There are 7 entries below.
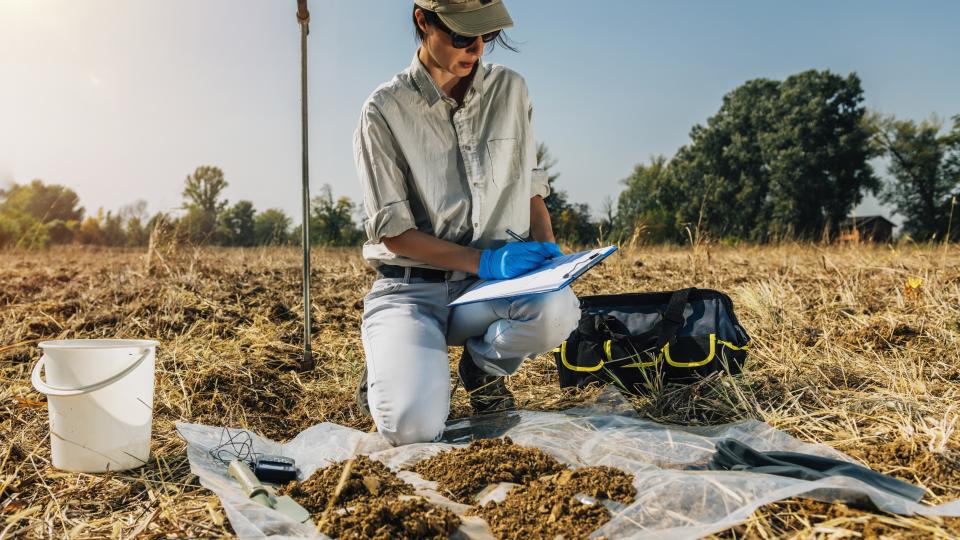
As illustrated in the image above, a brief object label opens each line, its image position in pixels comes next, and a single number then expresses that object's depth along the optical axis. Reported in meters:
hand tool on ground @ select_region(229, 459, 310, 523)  1.64
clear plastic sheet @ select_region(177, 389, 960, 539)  1.48
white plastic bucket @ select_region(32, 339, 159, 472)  1.95
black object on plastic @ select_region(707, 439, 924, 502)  1.58
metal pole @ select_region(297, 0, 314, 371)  3.17
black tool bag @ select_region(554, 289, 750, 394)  2.73
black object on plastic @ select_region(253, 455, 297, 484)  1.95
